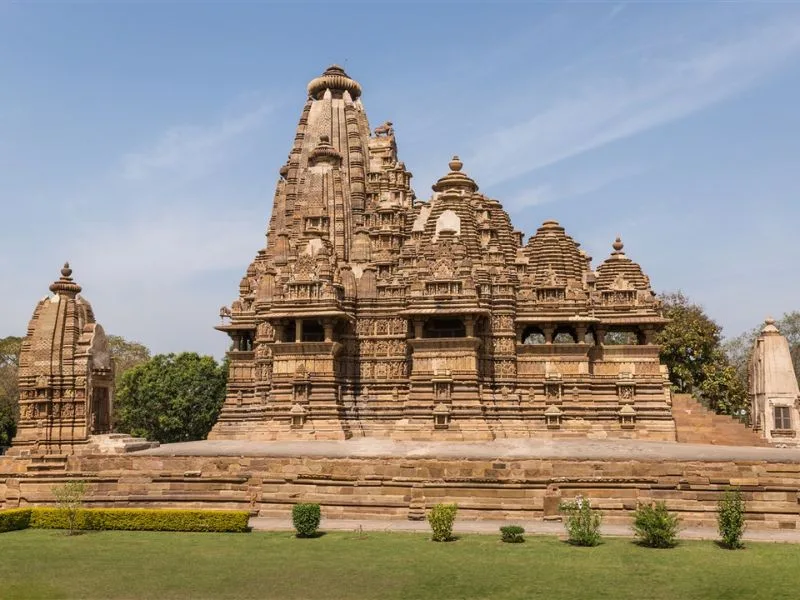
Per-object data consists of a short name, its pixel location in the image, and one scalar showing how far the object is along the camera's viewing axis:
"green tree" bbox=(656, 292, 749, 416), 42.97
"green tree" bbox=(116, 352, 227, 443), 47.53
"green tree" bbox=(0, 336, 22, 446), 43.25
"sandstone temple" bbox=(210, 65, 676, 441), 30.39
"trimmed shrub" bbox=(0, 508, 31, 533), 19.22
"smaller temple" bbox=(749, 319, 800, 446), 31.47
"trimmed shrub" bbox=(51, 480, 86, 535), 19.42
